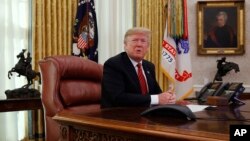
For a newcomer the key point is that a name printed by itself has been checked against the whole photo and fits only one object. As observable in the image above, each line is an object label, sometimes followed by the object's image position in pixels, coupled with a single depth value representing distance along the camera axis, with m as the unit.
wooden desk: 1.18
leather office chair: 2.60
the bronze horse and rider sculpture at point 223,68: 5.52
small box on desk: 2.33
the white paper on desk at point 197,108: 1.93
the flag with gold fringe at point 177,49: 5.23
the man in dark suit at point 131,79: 2.56
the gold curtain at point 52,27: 4.78
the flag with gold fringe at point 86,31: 5.12
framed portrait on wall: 5.84
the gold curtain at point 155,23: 5.63
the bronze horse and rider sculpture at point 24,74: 4.07
